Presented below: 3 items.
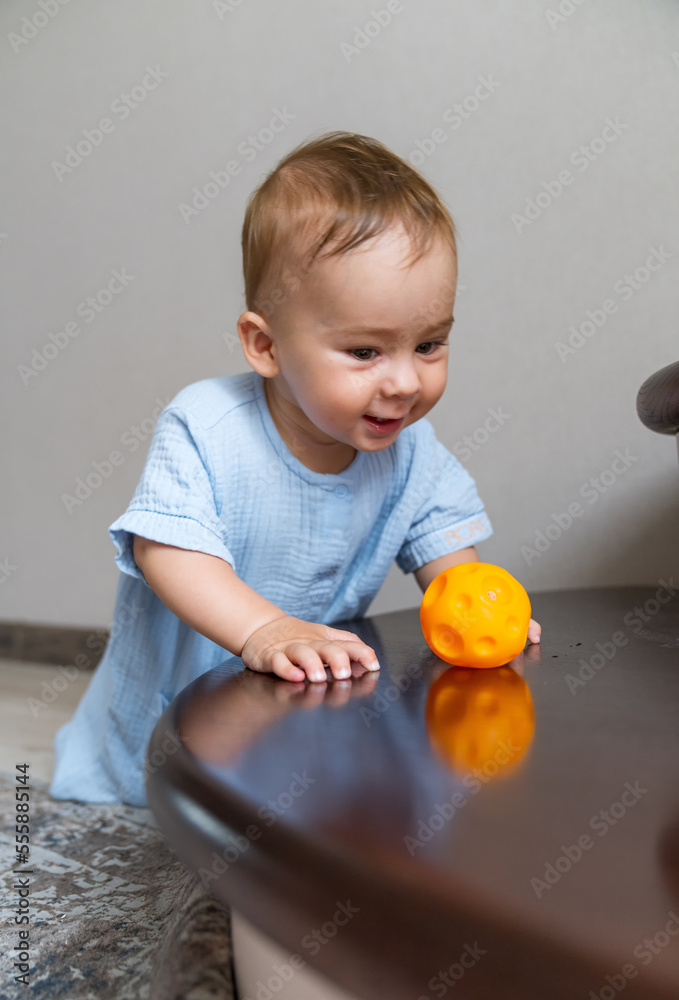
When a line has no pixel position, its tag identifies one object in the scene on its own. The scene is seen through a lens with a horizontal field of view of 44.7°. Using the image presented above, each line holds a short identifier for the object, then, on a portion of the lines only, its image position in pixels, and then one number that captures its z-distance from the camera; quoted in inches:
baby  30.7
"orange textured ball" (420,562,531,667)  25.0
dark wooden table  11.5
